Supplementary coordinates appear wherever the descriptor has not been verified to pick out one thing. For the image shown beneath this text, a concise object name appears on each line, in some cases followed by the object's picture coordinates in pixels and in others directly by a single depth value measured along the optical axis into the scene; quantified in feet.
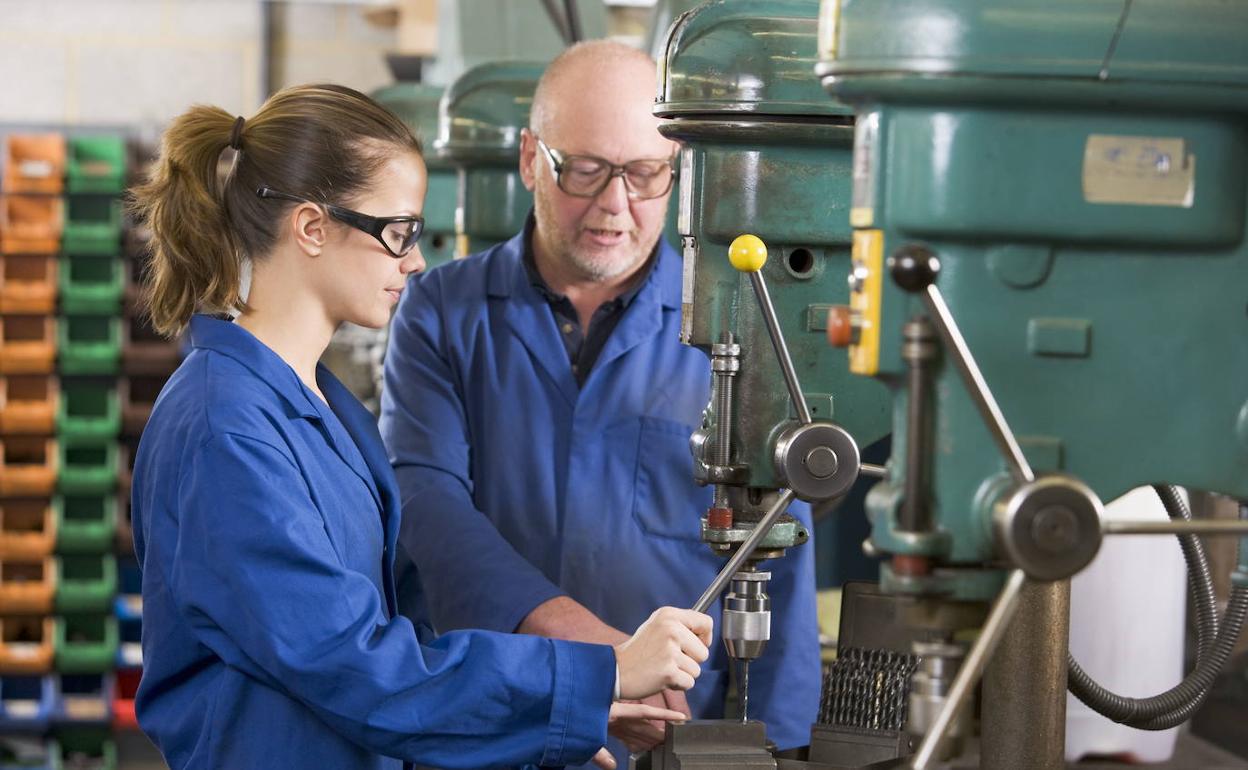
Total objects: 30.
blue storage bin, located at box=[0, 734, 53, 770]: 17.22
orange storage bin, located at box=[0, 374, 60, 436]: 17.07
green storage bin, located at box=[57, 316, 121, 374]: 17.31
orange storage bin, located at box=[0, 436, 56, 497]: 17.04
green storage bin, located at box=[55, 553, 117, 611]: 17.26
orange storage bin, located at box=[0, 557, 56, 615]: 17.12
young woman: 4.87
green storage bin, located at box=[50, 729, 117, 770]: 17.69
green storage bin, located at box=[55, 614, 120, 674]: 17.28
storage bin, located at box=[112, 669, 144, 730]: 17.48
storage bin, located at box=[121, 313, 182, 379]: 17.69
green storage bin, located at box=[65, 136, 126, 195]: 17.28
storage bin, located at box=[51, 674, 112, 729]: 17.40
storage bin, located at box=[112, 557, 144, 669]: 17.40
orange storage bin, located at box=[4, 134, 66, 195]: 17.12
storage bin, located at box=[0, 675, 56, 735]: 17.17
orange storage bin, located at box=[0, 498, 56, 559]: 17.15
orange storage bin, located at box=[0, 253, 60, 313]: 16.99
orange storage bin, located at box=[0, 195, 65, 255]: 17.03
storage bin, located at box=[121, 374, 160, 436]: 17.63
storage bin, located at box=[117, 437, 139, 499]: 17.61
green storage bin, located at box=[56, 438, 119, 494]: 17.28
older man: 7.19
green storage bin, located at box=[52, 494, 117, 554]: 17.26
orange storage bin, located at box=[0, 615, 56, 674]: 17.13
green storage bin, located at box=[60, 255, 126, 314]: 17.28
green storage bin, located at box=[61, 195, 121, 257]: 17.22
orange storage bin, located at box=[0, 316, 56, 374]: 17.06
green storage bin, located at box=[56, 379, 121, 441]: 17.26
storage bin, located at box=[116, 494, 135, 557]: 17.60
